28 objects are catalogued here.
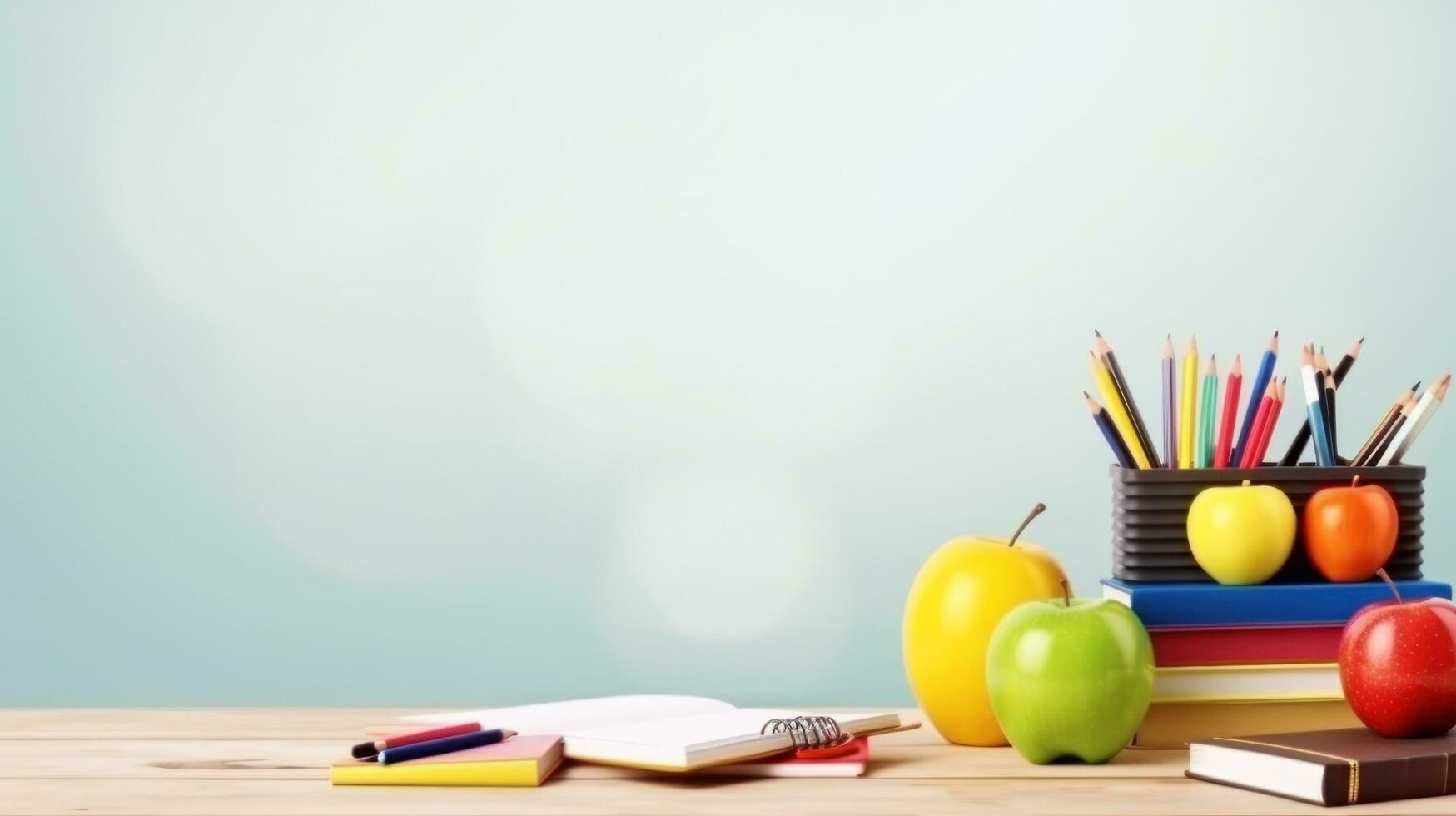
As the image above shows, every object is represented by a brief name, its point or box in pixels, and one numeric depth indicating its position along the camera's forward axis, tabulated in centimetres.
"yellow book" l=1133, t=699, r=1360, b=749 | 182
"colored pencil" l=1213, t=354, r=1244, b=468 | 186
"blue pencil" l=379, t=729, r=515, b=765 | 175
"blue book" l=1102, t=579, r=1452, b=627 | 182
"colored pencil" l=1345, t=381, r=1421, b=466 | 185
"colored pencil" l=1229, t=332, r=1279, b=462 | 185
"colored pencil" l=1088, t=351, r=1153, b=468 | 186
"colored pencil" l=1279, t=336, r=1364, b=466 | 187
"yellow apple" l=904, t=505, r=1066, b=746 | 182
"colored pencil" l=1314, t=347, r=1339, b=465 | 186
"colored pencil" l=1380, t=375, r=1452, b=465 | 183
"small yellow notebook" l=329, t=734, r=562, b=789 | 173
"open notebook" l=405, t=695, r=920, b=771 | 173
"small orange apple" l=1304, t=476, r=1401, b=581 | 182
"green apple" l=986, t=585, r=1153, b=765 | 175
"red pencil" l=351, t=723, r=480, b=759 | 176
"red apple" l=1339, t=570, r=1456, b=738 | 173
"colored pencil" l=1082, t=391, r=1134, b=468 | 185
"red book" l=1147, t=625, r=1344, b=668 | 182
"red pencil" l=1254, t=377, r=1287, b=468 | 185
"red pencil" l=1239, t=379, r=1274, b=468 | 185
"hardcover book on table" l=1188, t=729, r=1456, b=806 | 167
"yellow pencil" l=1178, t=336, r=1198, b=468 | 185
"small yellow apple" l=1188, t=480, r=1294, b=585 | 182
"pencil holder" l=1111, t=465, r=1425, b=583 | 185
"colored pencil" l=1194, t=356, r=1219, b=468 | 185
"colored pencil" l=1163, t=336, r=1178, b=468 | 185
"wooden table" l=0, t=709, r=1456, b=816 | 169
